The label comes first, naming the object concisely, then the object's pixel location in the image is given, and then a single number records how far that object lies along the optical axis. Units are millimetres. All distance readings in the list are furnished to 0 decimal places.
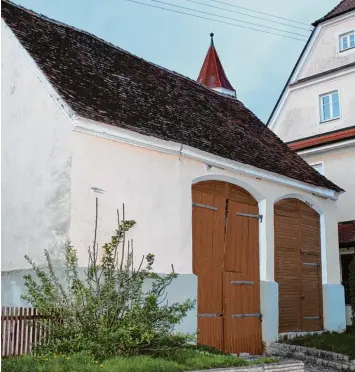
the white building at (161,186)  11727
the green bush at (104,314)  9234
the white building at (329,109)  20922
